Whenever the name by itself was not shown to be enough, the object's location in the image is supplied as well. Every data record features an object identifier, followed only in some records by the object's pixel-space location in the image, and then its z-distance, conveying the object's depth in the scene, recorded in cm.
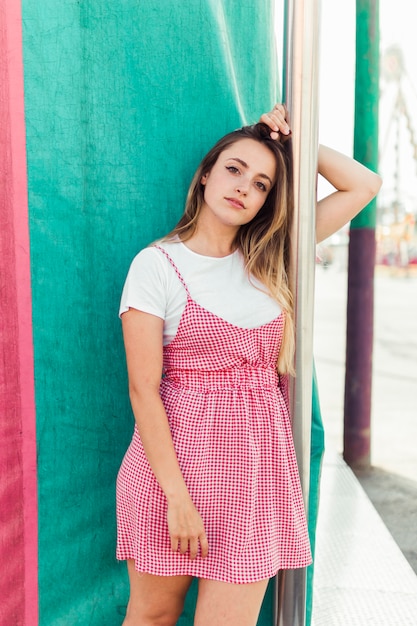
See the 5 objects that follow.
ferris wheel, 3147
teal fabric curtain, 164
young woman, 140
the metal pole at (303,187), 151
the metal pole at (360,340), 383
